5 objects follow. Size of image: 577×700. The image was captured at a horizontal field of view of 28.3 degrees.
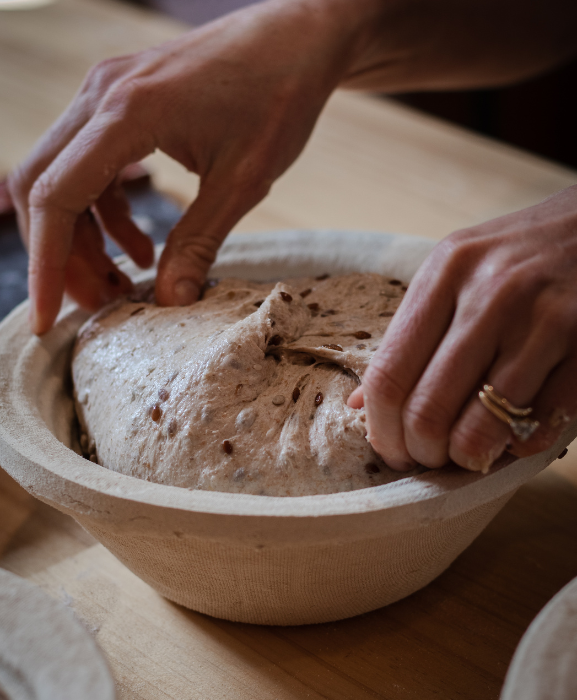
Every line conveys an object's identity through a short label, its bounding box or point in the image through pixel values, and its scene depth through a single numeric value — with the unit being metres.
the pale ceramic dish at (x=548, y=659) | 0.31
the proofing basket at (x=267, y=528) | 0.36
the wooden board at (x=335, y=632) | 0.39
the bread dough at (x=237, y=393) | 0.39
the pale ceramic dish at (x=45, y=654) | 0.31
